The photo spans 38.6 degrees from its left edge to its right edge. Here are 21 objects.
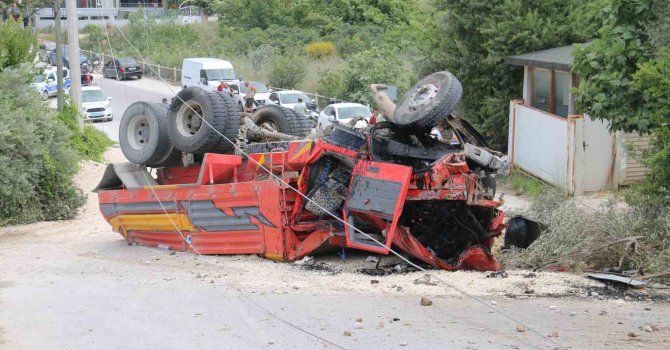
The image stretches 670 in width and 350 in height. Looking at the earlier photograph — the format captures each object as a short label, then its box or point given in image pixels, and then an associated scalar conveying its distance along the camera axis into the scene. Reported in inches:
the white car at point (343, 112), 1186.0
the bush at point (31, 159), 670.5
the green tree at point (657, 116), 420.2
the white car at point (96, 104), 1351.5
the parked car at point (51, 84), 1528.1
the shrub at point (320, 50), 2065.7
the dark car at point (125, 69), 1899.9
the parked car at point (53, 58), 2074.3
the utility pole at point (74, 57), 959.0
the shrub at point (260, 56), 2000.1
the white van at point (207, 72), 1612.9
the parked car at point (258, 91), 1426.3
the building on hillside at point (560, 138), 768.3
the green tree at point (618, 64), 466.6
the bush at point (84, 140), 949.8
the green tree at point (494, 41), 968.9
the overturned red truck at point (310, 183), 427.2
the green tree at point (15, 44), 836.9
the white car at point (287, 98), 1365.7
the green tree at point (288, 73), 1748.3
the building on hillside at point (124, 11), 2551.7
